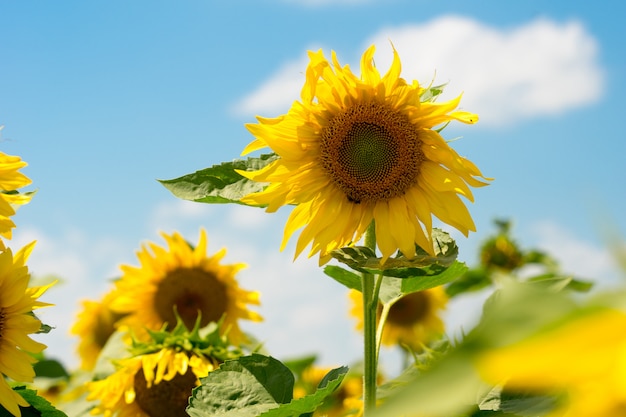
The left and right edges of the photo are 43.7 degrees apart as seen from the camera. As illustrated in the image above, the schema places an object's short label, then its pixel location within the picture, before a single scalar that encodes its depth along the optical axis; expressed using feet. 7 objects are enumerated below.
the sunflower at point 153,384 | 6.48
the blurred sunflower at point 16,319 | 4.82
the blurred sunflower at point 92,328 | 12.69
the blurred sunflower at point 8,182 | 4.90
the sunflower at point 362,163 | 4.64
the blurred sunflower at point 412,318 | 13.41
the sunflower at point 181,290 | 9.36
